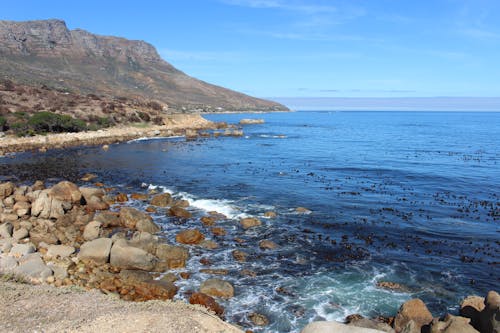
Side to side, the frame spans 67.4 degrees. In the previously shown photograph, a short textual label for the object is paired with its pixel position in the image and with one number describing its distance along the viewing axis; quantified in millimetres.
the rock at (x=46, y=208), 25266
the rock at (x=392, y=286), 16891
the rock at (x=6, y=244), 18828
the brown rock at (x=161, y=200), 29500
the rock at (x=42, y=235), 20859
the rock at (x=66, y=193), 27922
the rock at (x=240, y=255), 19719
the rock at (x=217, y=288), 16078
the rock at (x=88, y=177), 37969
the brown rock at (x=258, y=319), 14290
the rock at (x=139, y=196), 31672
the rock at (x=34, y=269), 15752
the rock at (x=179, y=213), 26625
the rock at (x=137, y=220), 23328
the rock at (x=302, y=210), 27734
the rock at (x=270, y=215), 26600
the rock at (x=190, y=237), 21781
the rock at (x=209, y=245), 21188
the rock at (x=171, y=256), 18781
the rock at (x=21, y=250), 18375
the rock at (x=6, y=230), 20941
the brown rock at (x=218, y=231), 23266
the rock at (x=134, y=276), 16672
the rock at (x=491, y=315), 11703
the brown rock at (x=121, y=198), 30639
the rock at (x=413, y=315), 13469
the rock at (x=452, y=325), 11617
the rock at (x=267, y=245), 21217
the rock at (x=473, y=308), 13453
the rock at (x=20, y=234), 21188
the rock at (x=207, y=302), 14838
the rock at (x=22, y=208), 25203
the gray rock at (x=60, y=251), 18891
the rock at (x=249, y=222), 24594
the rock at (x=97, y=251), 18516
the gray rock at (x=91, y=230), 21875
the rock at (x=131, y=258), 18172
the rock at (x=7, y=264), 15741
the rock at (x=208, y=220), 25172
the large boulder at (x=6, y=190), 28591
